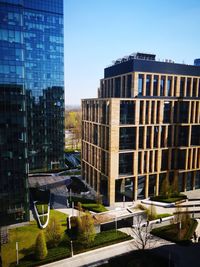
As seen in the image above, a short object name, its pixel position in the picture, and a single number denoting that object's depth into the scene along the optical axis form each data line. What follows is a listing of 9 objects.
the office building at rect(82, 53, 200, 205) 47.69
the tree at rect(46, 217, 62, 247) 32.19
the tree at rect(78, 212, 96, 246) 33.34
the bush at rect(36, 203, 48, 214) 41.85
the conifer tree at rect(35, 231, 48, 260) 29.67
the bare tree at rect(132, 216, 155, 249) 33.71
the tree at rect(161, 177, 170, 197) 48.94
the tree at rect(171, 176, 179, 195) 49.94
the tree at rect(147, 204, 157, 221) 40.50
